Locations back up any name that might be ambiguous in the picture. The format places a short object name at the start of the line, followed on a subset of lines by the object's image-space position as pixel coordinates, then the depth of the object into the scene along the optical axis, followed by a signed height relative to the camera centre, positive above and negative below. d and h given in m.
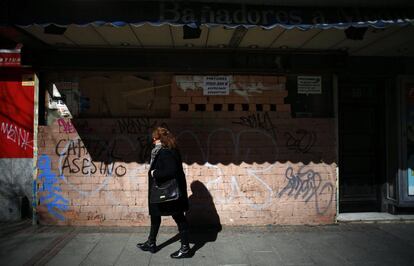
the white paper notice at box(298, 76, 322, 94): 6.58 +1.07
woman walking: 4.73 -0.46
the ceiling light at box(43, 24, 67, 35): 4.71 +1.47
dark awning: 4.78 +1.78
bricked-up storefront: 6.25 -0.14
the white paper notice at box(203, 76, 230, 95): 6.37 +1.02
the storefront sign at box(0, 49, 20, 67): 6.56 +1.53
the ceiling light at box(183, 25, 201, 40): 4.77 +1.49
